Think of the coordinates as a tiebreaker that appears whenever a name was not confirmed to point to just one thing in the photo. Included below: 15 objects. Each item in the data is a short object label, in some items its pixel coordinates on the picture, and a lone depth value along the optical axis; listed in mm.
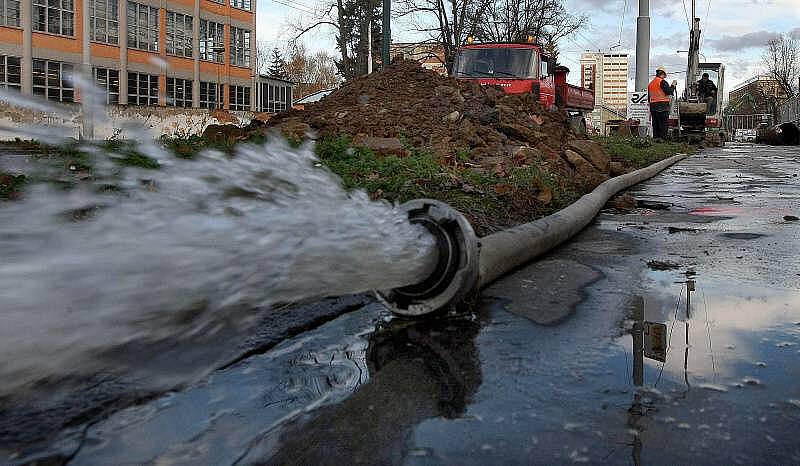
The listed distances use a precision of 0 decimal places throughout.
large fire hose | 3385
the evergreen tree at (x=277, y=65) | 87088
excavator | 33344
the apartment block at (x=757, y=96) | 84875
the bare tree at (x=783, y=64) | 77625
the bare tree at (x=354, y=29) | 43281
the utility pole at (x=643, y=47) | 32875
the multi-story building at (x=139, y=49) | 39781
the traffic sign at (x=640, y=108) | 30844
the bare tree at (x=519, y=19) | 45000
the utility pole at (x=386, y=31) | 18594
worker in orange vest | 25547
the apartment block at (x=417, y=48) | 45000
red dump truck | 19672
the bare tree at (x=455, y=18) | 42781
